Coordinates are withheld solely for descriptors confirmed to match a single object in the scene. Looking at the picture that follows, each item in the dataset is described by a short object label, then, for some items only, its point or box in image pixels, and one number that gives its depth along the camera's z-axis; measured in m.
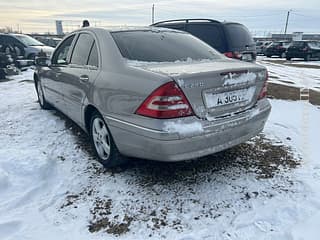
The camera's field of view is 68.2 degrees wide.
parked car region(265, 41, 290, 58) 20.71
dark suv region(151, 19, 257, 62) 5.28
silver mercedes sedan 2.03
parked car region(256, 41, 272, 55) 24.26
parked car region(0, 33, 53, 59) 10.88
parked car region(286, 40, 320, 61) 17.04
